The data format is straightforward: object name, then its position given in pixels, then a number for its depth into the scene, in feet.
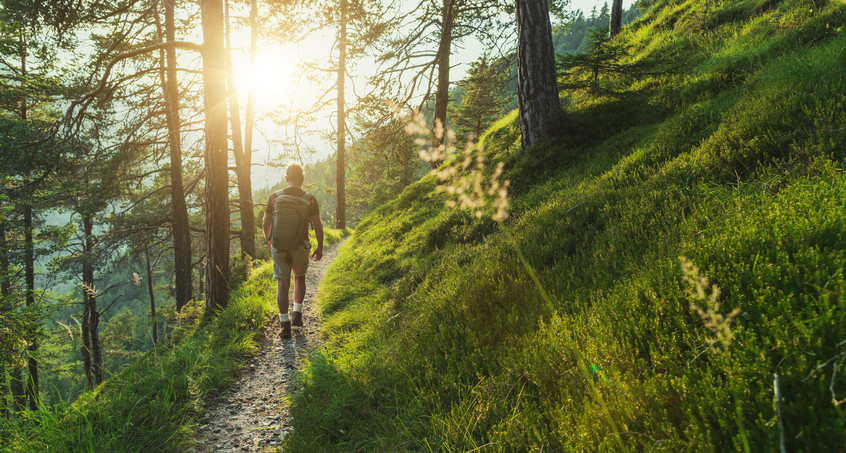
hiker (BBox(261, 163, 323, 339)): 18.79
